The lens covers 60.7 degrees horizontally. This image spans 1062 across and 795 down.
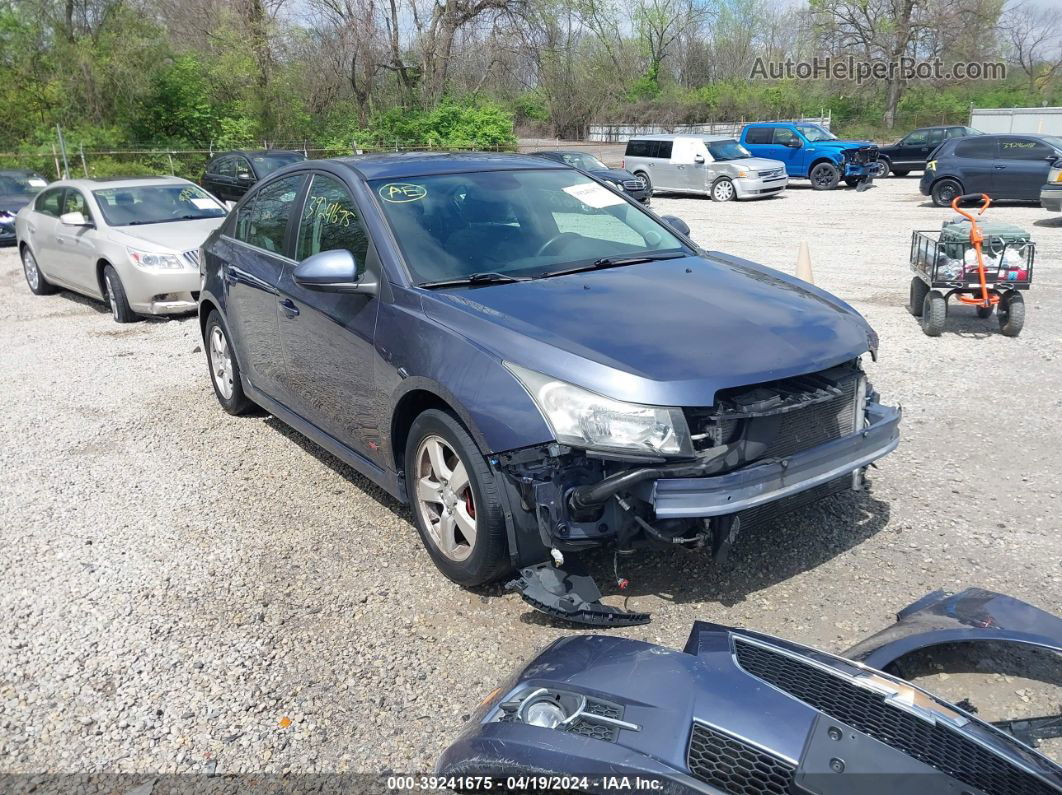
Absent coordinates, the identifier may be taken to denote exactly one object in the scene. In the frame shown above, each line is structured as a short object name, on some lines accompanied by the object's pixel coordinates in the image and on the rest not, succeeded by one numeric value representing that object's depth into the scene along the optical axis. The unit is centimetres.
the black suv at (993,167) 1878
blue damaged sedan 329
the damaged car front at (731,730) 165
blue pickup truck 2525
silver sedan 988
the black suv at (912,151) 2778
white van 2325
